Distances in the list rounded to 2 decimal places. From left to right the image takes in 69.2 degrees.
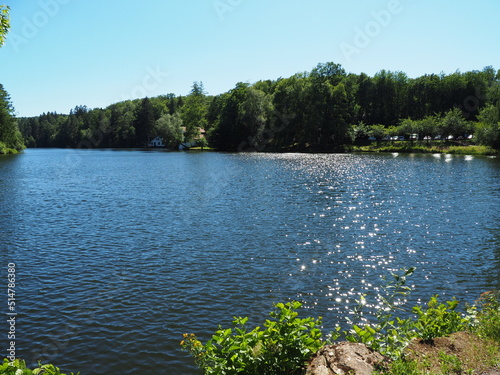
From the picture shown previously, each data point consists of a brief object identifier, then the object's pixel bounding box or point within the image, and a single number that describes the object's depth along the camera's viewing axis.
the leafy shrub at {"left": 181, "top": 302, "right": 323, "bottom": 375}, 6.91
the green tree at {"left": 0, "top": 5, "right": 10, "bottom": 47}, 11.05
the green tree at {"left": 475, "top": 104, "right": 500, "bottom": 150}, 82.51
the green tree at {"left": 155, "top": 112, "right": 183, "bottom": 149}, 150.12
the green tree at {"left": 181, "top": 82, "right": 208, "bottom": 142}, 152.75
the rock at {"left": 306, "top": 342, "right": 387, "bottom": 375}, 6.55
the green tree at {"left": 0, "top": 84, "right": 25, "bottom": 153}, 116.50
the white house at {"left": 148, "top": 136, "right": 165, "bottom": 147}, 184.21
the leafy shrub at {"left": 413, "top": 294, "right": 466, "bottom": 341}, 8.80
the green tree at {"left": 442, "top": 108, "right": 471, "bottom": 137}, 104.31
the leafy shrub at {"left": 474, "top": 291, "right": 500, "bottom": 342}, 8.23
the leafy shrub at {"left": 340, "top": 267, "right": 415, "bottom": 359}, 7.32
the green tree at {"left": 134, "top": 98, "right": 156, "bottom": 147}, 184.62
